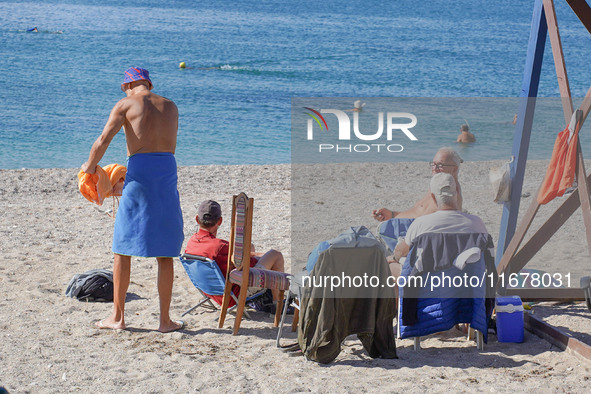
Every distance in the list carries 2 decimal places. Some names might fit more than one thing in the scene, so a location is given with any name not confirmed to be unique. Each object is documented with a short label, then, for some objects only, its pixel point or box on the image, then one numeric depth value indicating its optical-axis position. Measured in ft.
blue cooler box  30.78
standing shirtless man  30.09
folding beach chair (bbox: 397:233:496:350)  28.89
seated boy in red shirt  32.23
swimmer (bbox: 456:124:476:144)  59.82
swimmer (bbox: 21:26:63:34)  275.39
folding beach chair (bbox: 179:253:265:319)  31.91
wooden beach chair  30.48
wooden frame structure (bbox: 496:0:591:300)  31.53
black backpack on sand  36.45
